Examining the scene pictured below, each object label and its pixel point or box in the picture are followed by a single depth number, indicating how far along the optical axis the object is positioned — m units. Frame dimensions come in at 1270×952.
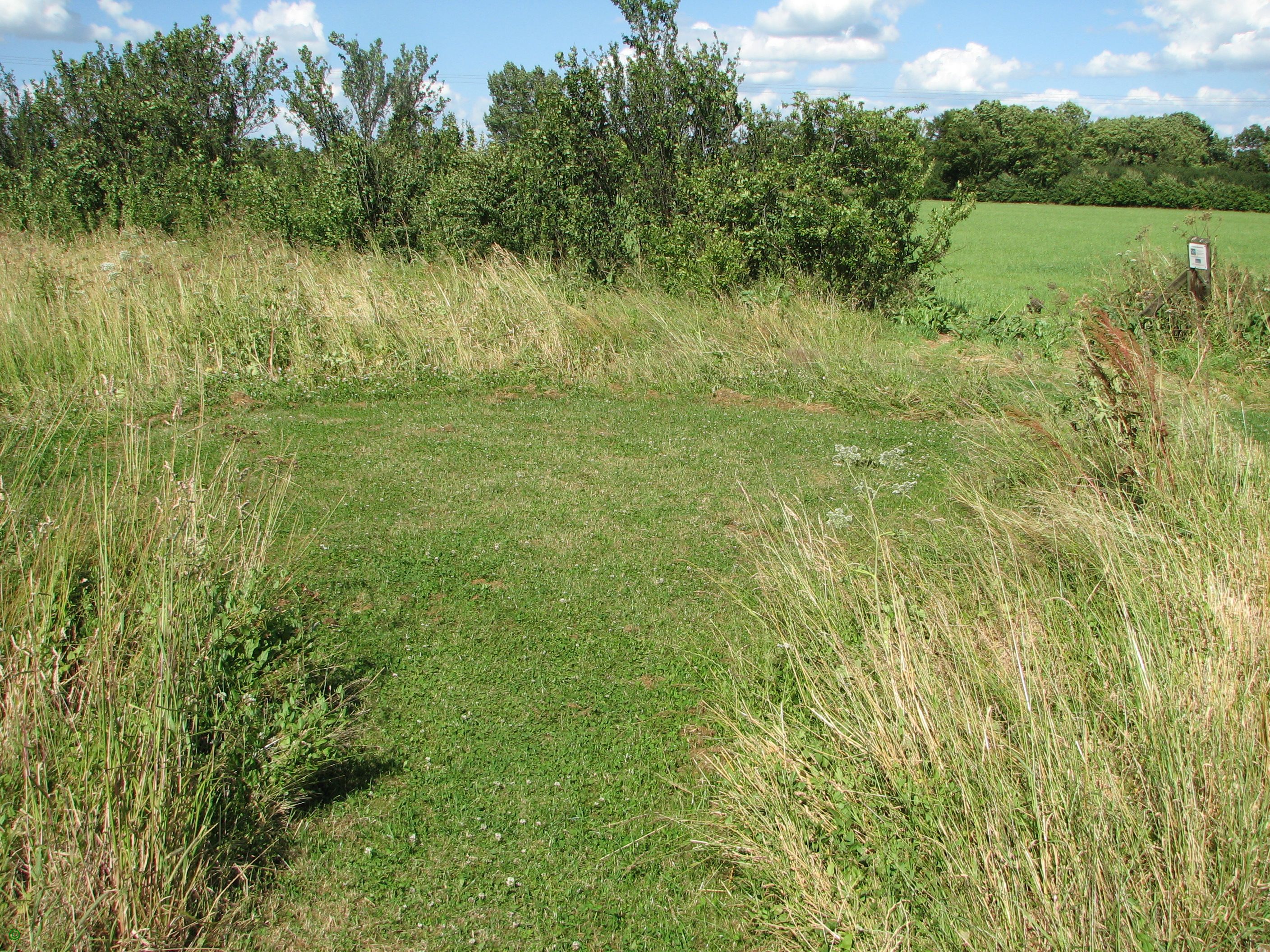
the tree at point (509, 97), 37.56
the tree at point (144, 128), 16.73
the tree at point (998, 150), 51.47
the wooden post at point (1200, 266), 10.33
